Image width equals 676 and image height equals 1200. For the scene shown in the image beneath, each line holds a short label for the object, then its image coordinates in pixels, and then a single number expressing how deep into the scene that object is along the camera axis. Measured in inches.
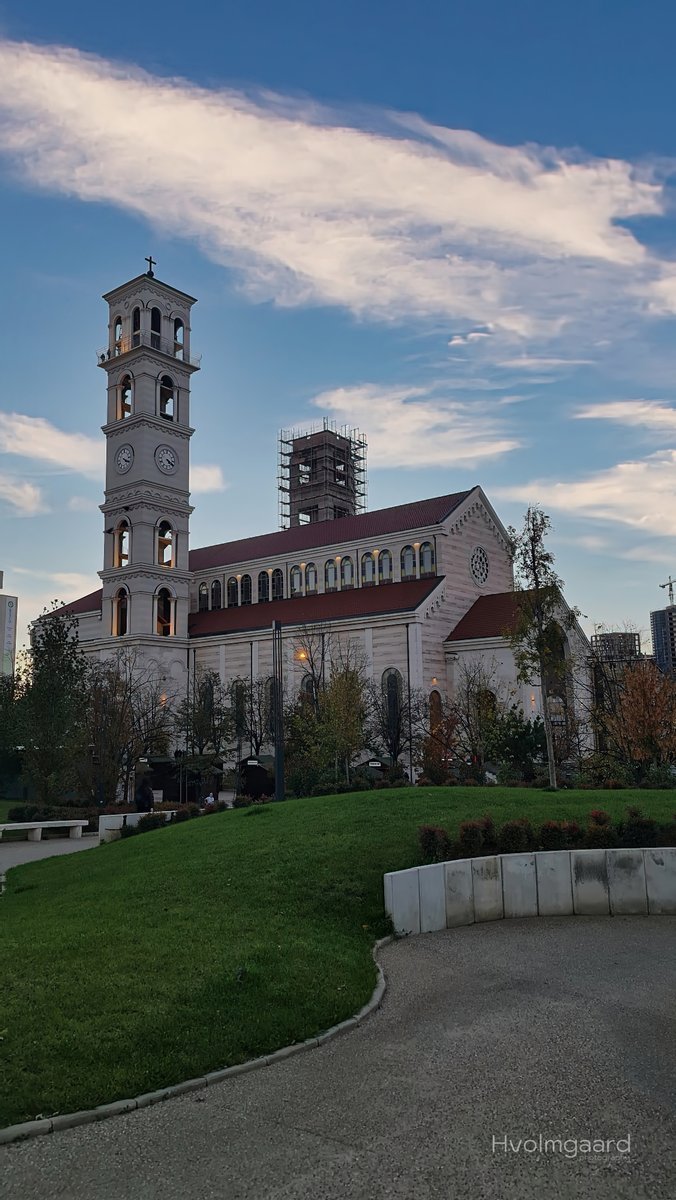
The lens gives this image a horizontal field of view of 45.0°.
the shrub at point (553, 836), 674.8
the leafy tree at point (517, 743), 1656.0
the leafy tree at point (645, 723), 1241.4
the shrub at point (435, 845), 650.2
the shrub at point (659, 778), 1079.0
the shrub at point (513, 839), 666.2
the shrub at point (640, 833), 677.3
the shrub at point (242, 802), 1274.5
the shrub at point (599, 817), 689.0
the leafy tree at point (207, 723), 2298.2
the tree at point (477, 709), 1732.3
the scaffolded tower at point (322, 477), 4074.8
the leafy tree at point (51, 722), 1537.9
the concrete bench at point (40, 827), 1283.2
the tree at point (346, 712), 1641.2
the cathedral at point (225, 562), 2428.6
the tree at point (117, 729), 1631.4
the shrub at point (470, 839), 659.4
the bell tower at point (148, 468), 2699.3
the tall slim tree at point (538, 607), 1180.5
